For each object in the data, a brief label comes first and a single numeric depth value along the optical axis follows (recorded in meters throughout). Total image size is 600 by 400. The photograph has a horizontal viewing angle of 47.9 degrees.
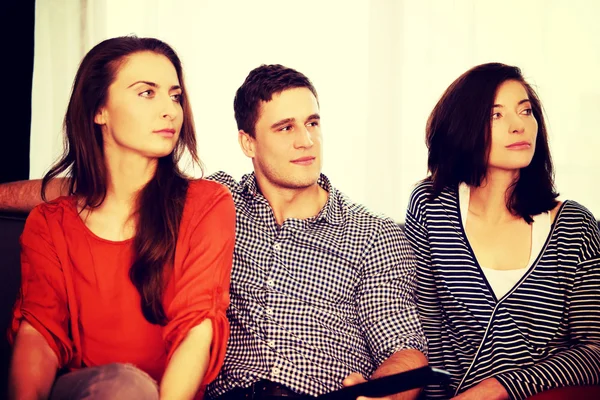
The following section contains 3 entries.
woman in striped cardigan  1.62
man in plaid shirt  1.64
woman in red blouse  1.50
